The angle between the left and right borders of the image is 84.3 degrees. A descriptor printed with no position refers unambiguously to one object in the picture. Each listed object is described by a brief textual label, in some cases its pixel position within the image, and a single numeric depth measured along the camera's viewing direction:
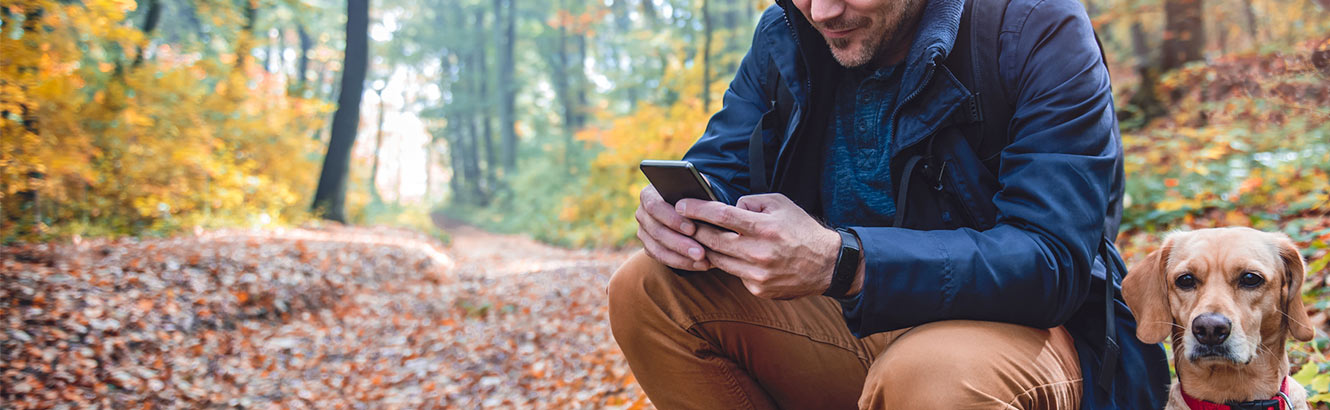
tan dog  1.62
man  1.44
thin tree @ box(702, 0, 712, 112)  12.02
